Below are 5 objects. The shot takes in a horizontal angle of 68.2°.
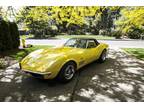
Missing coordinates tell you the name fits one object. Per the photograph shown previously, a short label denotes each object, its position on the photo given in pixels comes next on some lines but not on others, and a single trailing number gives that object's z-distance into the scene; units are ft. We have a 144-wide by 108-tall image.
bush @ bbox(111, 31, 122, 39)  57.27
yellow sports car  9.27
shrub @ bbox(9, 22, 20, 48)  24.60
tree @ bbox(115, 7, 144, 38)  15.34
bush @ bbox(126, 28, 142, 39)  56.19
